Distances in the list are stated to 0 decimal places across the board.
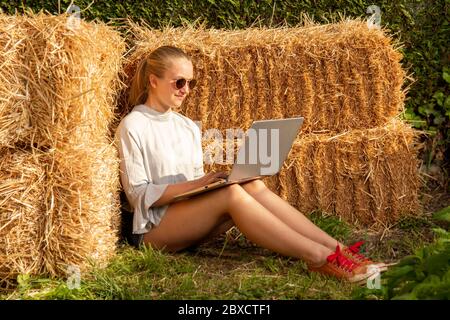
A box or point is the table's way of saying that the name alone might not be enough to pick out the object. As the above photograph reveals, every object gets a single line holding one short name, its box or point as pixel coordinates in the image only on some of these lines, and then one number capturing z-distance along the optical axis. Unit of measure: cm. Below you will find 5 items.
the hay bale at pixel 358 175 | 456
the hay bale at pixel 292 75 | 439
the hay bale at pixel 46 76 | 329
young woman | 360
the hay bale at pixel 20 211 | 334
